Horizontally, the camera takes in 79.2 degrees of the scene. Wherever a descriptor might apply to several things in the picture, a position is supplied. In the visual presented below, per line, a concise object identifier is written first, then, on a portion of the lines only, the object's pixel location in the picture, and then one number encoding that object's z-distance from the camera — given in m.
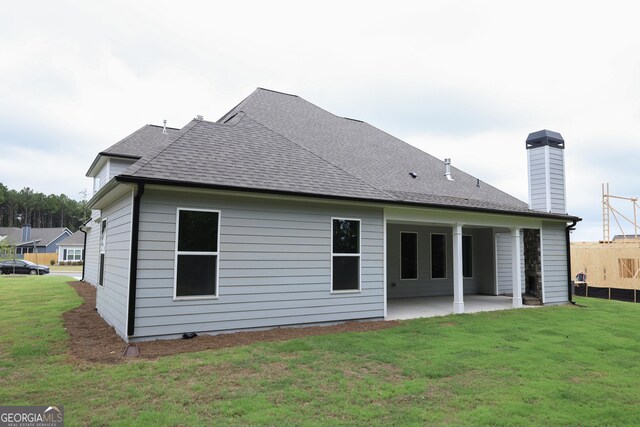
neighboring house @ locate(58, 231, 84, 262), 41.38
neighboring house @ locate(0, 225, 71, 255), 50.28
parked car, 26.83
